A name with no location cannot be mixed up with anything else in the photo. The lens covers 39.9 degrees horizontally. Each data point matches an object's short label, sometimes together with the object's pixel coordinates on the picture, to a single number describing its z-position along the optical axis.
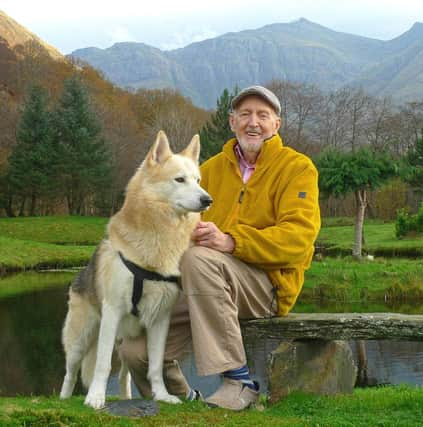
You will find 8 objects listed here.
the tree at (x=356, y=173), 19.38
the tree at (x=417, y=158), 35.72
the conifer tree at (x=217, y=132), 38.81
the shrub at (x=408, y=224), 27.69
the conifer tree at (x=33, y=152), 39.38
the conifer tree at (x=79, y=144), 40.06
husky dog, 4.39
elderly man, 4.23
